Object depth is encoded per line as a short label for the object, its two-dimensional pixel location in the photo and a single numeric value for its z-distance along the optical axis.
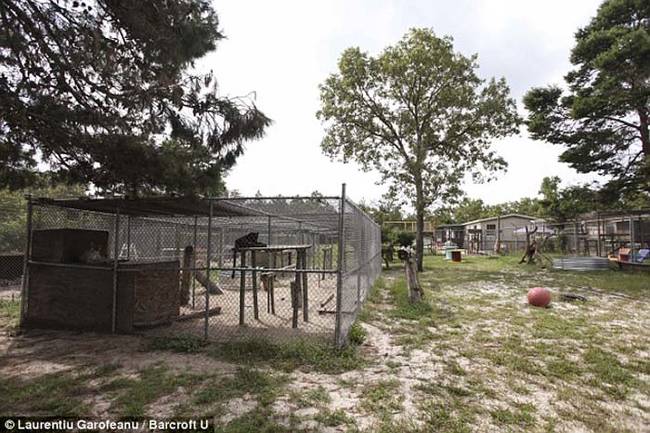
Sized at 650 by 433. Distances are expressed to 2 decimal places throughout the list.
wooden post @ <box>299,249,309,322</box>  6.00
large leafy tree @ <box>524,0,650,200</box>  13.77
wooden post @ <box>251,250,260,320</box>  5.89
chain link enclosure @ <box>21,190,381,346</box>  5.46
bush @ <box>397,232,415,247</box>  20.58
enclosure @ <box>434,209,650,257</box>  15.82
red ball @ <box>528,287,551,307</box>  7.93
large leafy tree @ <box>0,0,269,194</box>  4.48
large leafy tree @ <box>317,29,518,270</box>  16.12
